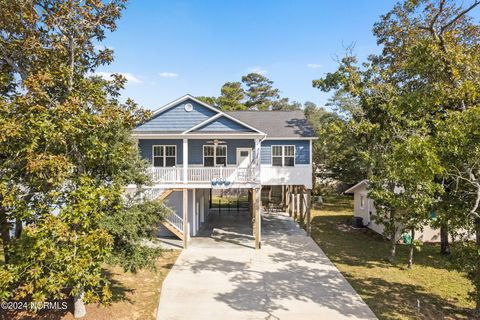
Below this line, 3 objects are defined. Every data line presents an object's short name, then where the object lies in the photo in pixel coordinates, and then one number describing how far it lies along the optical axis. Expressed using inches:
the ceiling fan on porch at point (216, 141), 756.6
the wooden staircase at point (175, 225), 681.6
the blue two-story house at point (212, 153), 665.6
